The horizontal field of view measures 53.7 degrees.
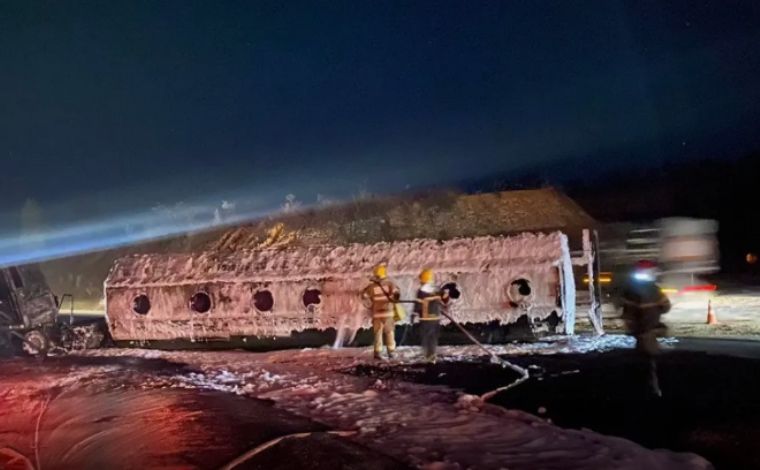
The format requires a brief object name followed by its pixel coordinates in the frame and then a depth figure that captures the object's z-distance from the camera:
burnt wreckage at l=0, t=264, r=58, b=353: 17.44
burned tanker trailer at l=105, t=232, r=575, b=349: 14.81
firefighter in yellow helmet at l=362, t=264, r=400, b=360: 13.61
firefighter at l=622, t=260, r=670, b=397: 9.36
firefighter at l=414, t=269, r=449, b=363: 13.17
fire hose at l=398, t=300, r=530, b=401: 10.04
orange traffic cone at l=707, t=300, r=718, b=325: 17.61
